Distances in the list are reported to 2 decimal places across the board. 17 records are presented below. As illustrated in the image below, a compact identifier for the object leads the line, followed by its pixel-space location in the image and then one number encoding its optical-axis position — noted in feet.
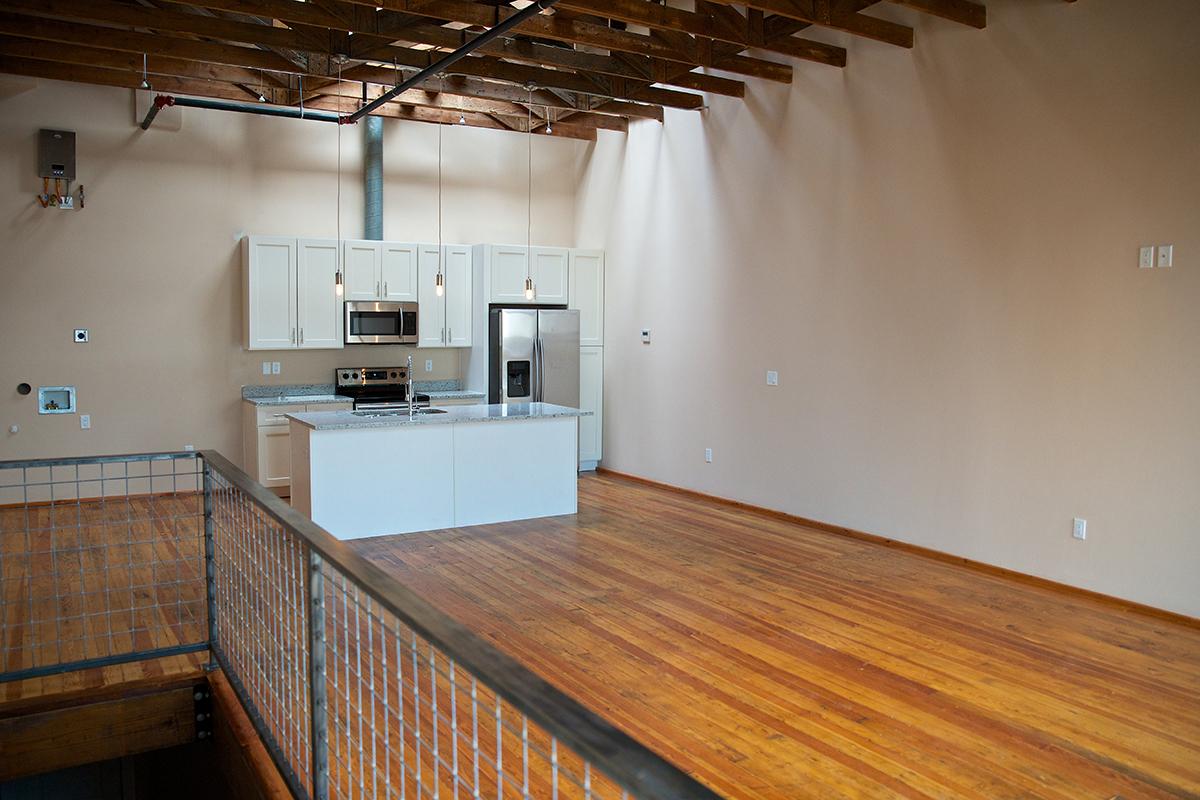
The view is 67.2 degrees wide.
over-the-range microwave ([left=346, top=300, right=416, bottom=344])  27.20
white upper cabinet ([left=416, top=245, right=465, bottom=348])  28.22
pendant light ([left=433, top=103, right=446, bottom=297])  23.45
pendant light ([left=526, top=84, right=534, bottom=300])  24.66
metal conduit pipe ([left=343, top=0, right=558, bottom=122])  14.93
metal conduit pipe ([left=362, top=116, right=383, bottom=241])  27.63
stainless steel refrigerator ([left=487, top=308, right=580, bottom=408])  28.22
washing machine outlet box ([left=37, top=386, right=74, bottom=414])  24.41
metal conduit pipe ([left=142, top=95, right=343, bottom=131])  23.88
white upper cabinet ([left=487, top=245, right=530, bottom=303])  28.71
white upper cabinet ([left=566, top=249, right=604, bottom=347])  29.99
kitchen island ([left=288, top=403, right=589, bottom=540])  20.24
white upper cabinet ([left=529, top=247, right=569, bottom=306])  29.19
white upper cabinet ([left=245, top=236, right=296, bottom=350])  25.66
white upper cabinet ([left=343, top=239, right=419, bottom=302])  27.04
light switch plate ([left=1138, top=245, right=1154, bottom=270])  15.75
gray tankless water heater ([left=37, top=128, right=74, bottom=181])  23.70
